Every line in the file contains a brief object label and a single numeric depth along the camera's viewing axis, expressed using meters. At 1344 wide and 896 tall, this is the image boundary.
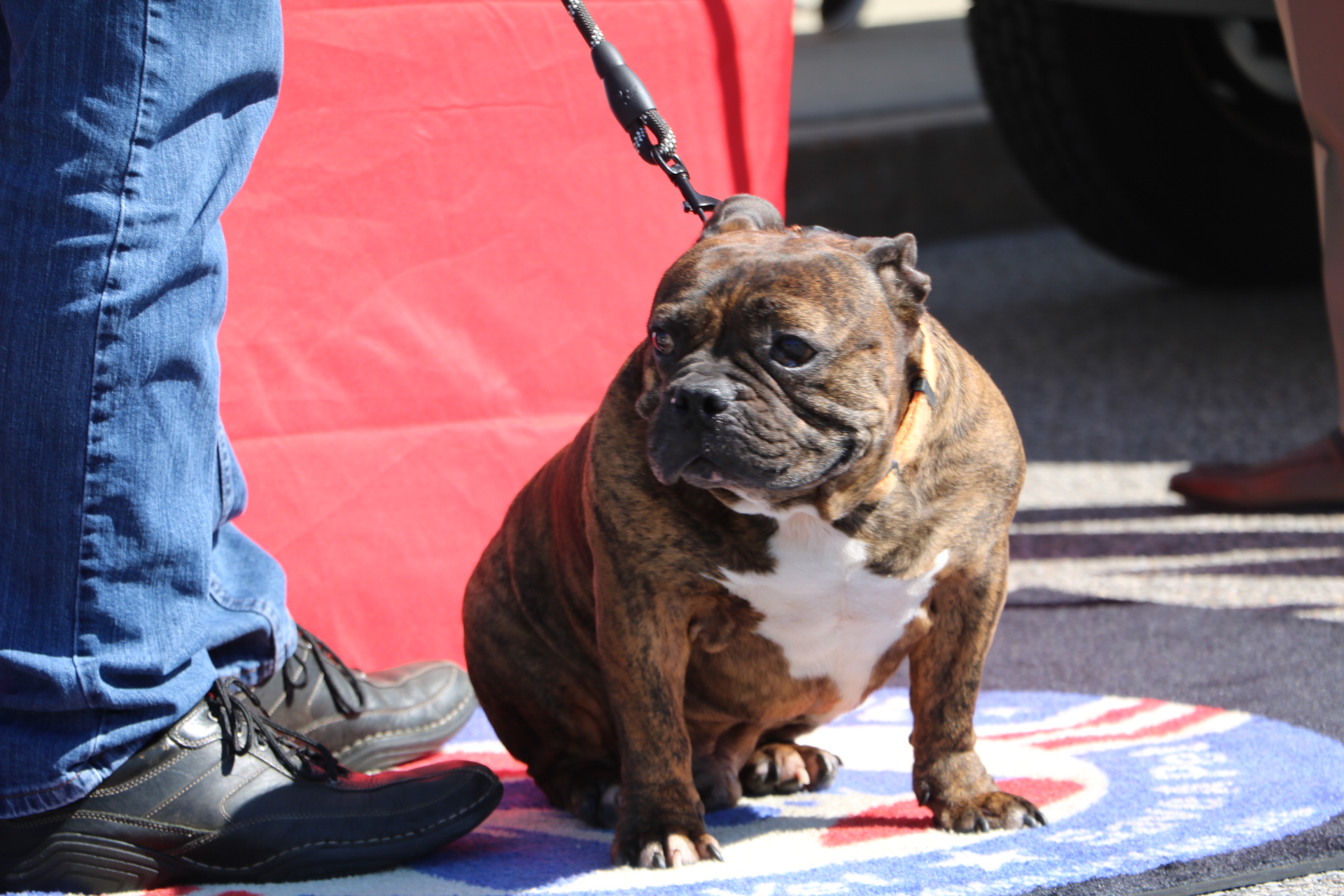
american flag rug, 5.00
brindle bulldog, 4.98
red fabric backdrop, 5.35
